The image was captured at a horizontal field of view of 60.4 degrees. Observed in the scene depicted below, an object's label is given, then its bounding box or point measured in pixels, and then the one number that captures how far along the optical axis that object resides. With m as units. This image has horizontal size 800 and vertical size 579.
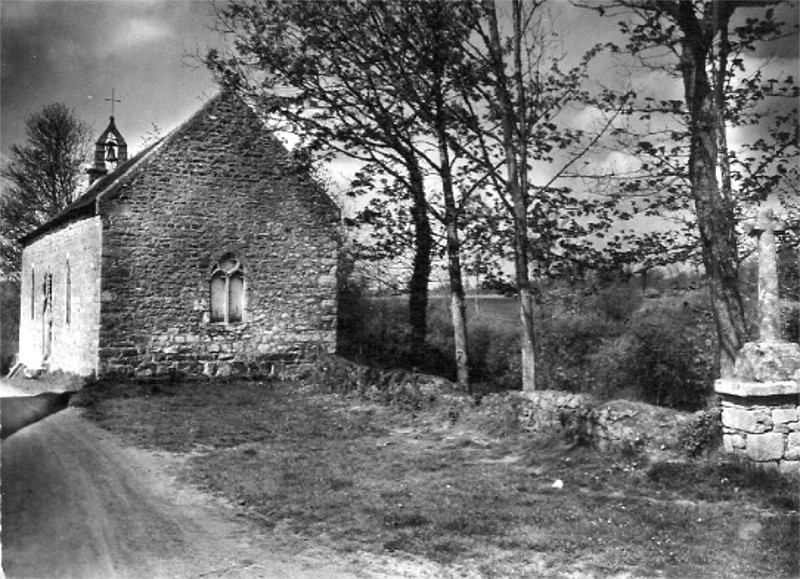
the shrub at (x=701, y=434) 8.45
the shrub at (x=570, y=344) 19.73
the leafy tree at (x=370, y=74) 14.30
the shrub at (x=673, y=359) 17.61
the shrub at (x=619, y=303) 22.20
